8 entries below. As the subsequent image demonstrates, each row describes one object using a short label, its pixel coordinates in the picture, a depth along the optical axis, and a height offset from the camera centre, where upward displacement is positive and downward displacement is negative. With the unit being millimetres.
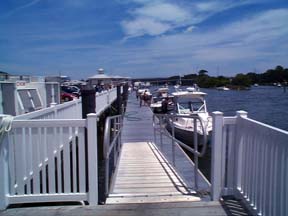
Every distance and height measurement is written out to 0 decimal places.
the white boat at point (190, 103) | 15432 -1063
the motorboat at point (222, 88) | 105040 -1165
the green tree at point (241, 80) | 109155 +2084
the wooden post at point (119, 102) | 18080 -1164
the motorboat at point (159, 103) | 20893 -1559
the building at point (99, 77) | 32837 +1037
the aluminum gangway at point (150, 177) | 4072 -1859
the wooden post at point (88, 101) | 8908 -527
